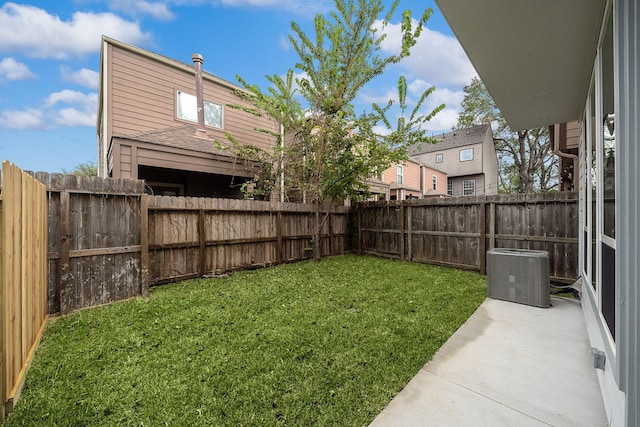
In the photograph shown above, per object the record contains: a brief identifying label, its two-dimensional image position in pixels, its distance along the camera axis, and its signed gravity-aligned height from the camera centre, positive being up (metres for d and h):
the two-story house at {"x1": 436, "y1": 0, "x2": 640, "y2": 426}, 1.23 +0.87
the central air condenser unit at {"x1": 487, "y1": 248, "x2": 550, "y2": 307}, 3.84 -0.98
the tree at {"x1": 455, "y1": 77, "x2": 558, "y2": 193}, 16.47 +4.54
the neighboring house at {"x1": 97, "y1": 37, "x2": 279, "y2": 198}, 6.68 +2.78
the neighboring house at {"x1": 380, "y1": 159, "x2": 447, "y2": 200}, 16.20 +2.26
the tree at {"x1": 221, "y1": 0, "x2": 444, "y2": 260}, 6.16 +2.66
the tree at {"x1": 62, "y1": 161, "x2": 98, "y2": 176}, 24.00 +4.38
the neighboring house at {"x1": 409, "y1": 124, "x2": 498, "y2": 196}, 19.22 +4.07
